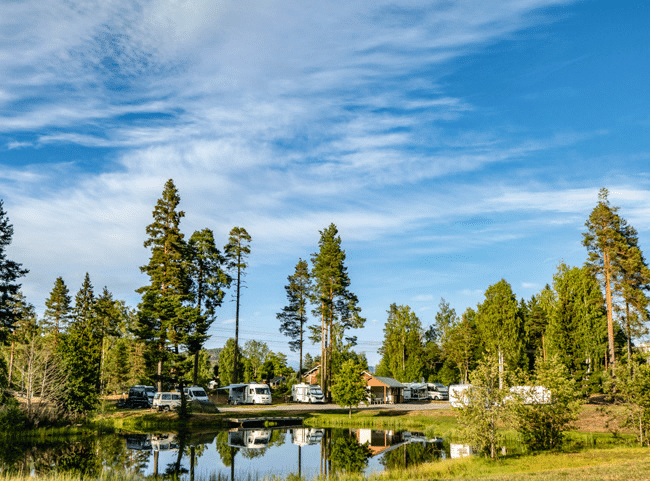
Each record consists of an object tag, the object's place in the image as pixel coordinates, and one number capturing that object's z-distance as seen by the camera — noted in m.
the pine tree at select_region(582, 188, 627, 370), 43.25
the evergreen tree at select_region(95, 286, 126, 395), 55.41
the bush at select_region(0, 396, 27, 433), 29.29
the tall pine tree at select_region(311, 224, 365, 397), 56.38
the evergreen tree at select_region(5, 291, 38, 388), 62.23
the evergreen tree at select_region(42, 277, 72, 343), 61.41
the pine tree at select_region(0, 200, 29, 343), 41.53
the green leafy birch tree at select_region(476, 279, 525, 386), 53.91
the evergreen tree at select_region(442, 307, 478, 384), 67.12
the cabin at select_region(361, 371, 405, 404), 61.25
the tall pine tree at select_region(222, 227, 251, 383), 54.12
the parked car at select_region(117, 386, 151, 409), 47.59
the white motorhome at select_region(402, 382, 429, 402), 65.82
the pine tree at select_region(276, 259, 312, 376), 63.34
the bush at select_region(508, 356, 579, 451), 22.86
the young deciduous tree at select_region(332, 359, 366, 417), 41.56
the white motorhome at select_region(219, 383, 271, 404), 53.22
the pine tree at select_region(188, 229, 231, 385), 49.03
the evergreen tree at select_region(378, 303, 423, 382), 72.44
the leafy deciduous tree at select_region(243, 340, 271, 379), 102.14
